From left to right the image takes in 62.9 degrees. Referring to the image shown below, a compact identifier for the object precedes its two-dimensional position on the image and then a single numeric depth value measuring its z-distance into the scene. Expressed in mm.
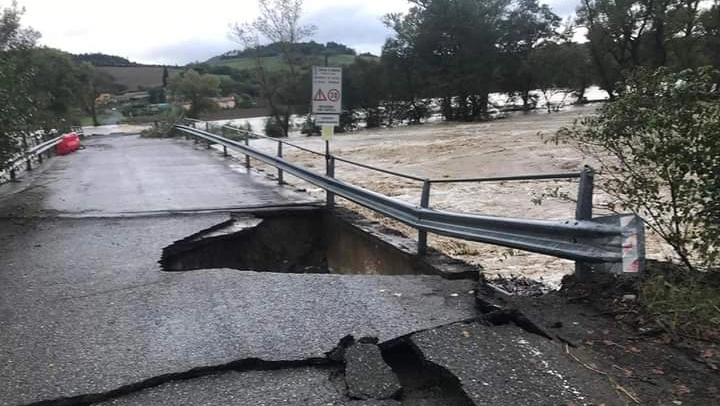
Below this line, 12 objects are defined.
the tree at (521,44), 55062
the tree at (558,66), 53188
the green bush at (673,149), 4000
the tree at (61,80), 38156
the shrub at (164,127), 30359
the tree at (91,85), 49741
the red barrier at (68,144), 21859
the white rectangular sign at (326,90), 9891
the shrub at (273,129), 48062
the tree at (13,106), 9016
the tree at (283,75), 49281
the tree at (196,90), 52156
